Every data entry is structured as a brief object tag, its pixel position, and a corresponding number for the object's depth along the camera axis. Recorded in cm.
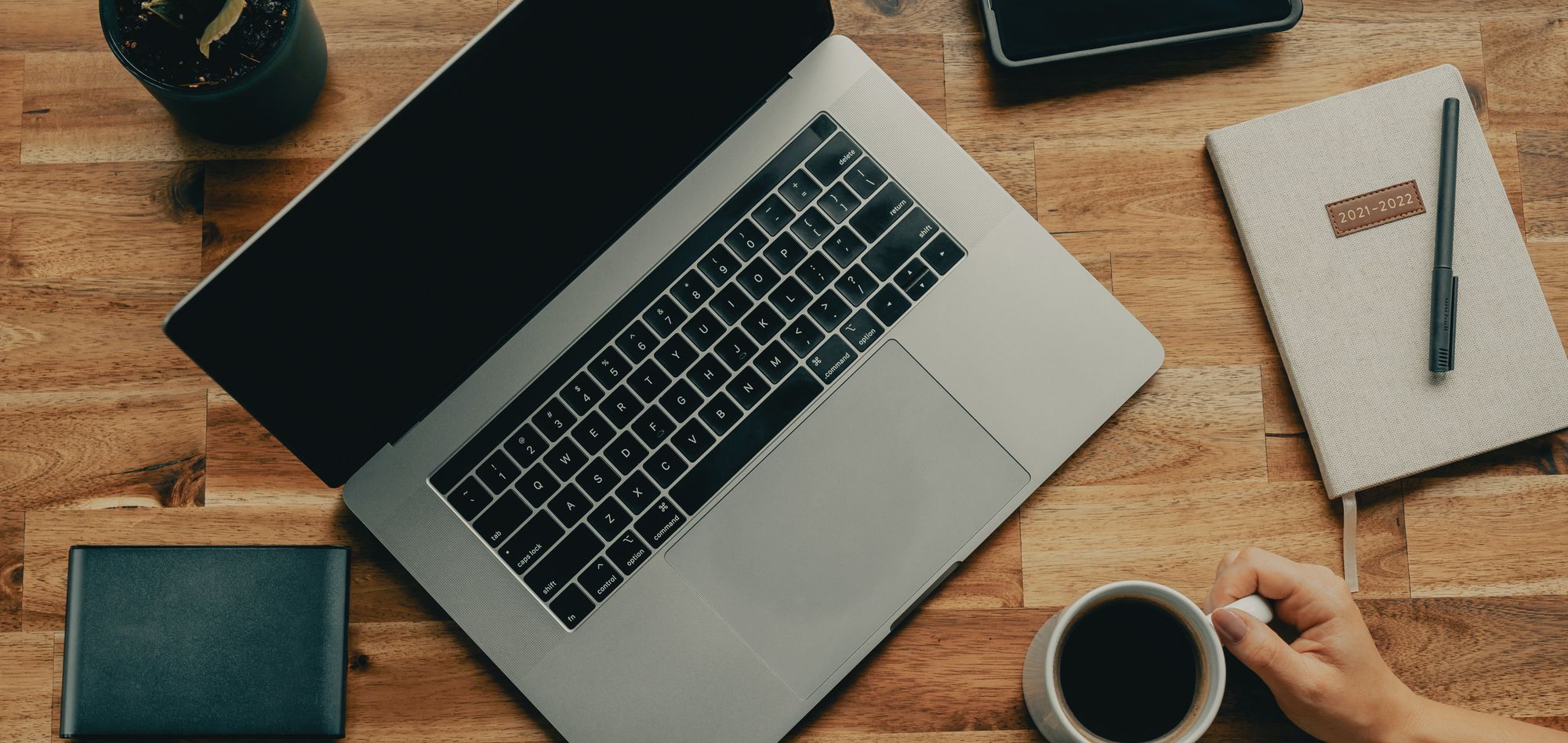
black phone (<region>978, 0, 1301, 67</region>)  93
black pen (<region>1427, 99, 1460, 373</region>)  90
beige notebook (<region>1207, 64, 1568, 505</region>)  91
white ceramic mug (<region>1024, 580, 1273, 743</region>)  75
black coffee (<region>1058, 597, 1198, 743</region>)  79
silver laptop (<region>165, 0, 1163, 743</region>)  81
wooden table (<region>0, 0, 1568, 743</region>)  89
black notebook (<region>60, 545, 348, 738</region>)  83
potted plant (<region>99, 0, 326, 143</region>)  79
